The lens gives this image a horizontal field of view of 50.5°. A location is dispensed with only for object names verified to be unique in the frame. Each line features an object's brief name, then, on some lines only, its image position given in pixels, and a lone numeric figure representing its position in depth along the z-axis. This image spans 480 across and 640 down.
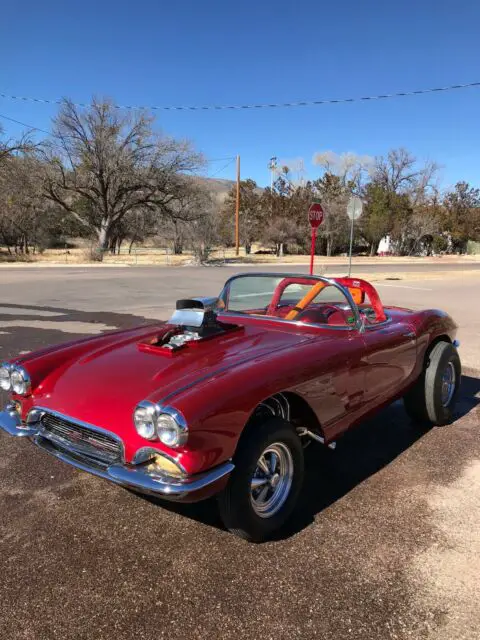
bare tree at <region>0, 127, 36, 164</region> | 31.86
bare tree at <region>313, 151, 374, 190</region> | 59.31
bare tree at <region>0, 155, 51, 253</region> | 32.91
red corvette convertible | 2.34
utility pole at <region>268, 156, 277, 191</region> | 60.91
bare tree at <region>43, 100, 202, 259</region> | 33.66
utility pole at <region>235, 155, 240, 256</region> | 38.89
